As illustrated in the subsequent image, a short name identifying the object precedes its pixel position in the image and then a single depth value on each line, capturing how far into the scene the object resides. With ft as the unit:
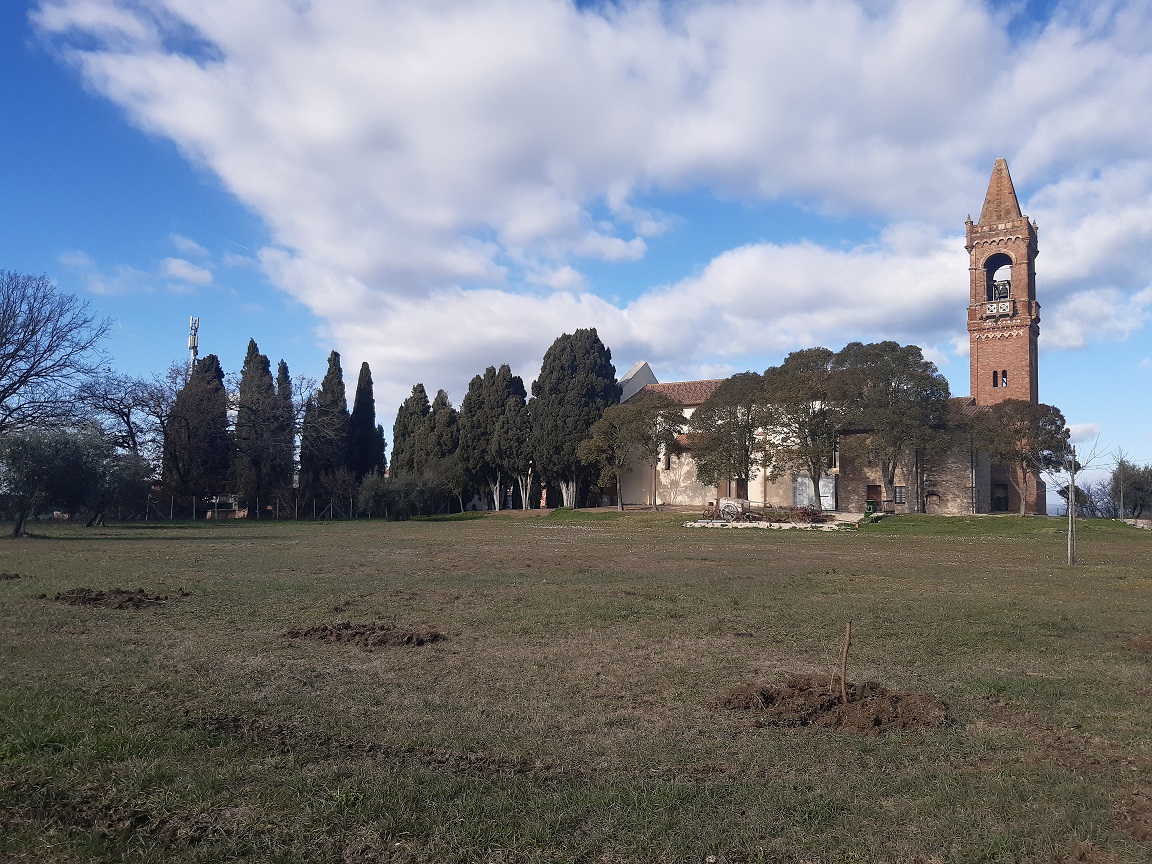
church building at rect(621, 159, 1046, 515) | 174.91
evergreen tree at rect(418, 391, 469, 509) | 199.93
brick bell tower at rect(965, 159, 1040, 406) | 184.55
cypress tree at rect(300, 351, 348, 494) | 200.34
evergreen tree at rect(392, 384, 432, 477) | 210.59
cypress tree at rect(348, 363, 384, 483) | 216.74
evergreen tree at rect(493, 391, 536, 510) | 197.47
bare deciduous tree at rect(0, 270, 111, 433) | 111.45
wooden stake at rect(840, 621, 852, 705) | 22.27
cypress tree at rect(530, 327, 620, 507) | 194.49
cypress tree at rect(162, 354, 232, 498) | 182.91
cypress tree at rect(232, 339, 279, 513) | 191.52
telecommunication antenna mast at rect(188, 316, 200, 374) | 249.34
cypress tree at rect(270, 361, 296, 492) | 196.95
